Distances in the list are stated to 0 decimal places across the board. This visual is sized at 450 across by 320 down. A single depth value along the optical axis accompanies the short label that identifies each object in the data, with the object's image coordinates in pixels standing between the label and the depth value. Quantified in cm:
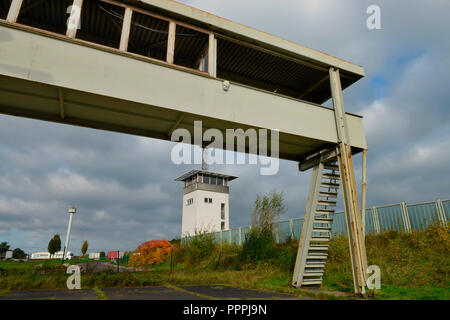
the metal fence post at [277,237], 1256
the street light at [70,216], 2462
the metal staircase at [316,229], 711
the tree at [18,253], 3965
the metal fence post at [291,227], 1374
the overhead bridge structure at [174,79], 484
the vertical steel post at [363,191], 656
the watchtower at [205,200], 3502
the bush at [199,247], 1335
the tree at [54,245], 3556
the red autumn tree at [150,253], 1647
